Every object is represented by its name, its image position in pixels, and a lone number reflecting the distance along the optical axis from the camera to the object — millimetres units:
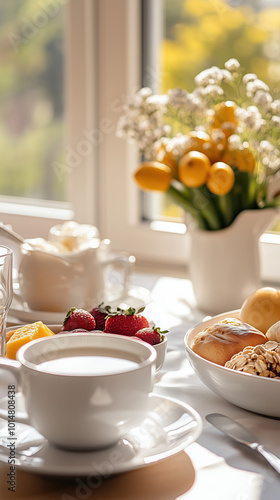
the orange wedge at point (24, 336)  995
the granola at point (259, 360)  908
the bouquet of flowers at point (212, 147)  1218
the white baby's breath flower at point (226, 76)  1242
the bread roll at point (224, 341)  952
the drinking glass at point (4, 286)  991
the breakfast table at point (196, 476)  795
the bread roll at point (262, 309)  1039
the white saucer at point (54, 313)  1135
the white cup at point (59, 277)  1159
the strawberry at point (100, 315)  1023
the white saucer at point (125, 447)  780
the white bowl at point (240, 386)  886
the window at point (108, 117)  1576
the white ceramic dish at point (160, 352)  964
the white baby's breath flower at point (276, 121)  1215
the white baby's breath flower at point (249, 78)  1242
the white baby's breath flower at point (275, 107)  1206
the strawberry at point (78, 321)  987
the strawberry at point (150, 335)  968
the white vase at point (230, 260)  1250
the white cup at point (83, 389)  777
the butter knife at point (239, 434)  830
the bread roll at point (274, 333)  961
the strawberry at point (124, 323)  983
